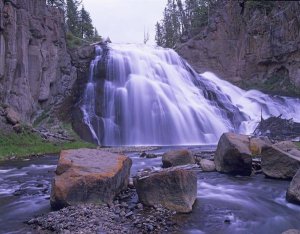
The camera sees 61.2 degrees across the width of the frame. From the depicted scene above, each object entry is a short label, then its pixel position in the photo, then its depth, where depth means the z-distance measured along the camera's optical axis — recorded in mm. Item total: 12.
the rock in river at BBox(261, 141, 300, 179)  8219
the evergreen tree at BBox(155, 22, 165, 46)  55501
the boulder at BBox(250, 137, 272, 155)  10462
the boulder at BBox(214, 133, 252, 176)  8838
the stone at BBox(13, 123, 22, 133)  15448
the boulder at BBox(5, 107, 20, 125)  15685
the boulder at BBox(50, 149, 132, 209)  6100
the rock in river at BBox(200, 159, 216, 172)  9467
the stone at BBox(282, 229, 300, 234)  4631
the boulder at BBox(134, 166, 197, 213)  6085
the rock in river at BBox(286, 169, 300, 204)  6575
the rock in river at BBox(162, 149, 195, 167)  9808
